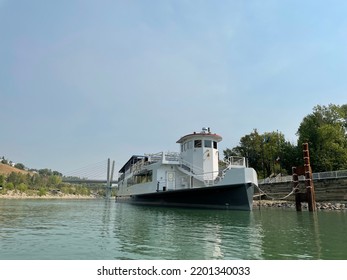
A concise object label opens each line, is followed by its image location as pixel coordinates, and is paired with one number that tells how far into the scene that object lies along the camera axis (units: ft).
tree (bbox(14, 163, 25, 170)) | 626.23
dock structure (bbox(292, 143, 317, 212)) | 65.82
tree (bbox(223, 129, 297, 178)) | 156.46
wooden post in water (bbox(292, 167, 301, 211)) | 69.05
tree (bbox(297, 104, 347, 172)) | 129.80
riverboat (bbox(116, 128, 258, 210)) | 62.80
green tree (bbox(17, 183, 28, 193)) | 335.47
